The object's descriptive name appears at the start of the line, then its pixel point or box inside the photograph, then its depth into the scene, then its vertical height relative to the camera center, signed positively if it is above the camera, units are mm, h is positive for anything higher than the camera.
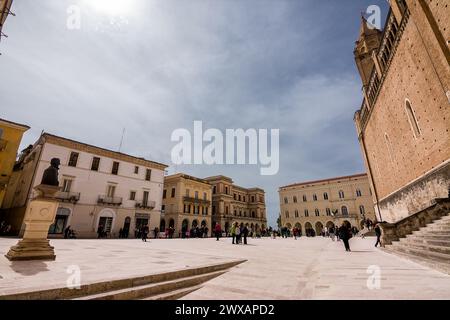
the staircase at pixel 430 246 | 5691 -330
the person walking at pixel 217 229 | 19656 +563
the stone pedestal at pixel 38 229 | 5553 +204
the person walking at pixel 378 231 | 11566 +221
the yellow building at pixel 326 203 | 42062 +6557
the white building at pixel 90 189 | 21438 +5137
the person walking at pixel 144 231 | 16930 +356
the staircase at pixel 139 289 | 2928 -788
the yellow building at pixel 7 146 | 20875 +8312
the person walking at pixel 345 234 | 10825 +75
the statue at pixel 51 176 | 6570 +1743
